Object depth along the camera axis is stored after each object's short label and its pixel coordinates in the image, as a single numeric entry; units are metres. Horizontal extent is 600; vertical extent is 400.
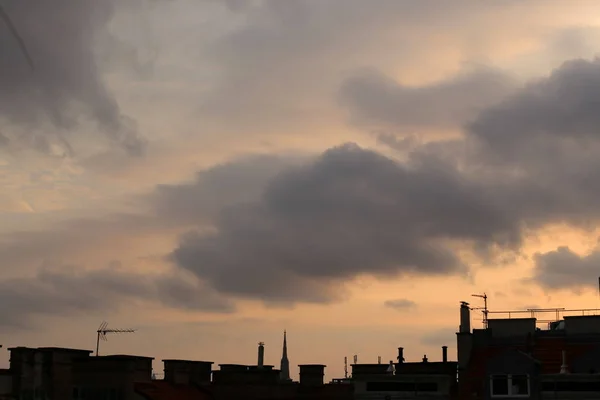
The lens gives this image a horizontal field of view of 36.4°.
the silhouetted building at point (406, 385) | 84.75
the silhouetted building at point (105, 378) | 86.88
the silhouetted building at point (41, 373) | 84.25
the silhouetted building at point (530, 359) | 77.75
